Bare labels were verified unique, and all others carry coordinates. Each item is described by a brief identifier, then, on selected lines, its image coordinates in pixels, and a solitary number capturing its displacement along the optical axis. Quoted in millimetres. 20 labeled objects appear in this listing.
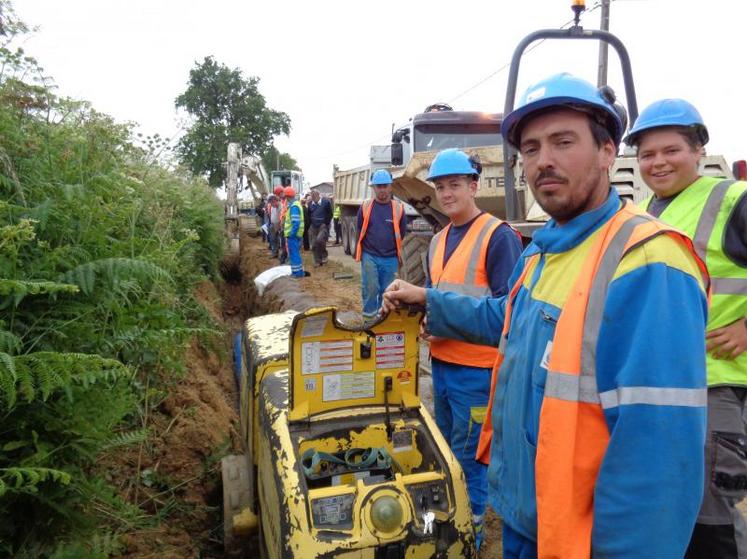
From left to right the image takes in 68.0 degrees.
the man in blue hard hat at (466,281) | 2867
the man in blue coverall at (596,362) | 1170
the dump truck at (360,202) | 8914
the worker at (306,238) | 18719
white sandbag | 9537
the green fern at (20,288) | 2053
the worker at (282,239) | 14214
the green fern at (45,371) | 1924
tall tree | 48781
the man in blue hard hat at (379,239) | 7547
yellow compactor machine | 2166
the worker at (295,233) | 11156
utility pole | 12805
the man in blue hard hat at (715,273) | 2008
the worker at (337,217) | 19156
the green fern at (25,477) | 1921
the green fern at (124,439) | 2756
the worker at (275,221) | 15599
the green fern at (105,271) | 2428
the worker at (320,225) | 15219
